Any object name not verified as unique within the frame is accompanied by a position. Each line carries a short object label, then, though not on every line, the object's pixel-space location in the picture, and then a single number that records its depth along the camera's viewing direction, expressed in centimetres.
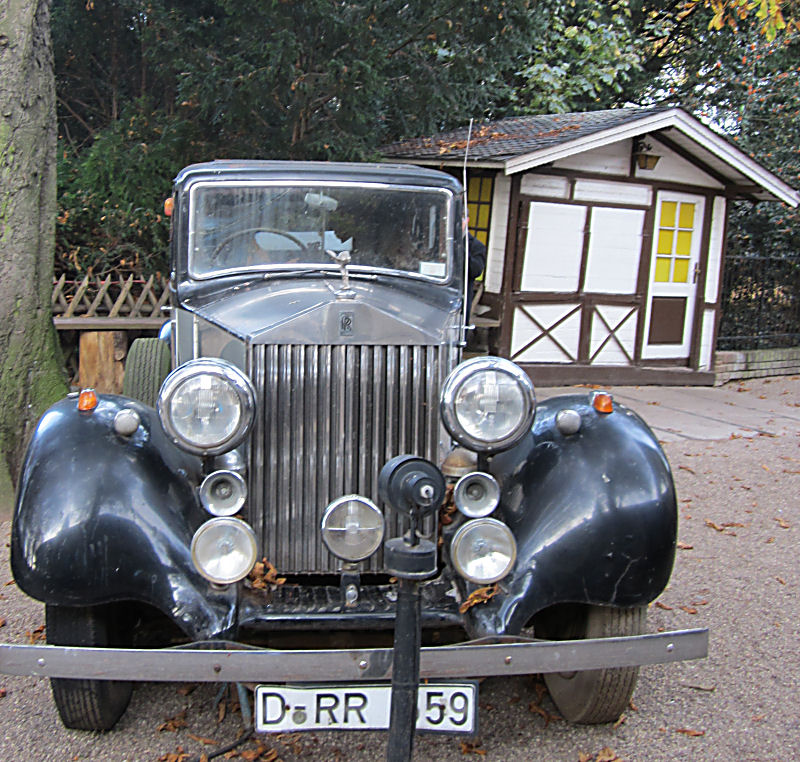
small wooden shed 1058
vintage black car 248
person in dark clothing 460
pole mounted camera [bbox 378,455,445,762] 225
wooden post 812
